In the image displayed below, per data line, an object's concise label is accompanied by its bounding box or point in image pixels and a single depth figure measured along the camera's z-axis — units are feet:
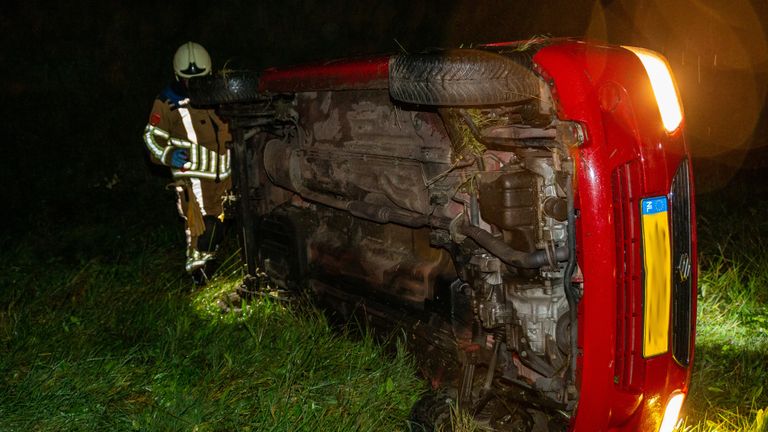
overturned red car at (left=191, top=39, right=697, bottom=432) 8.44
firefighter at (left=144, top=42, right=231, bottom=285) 16.30
